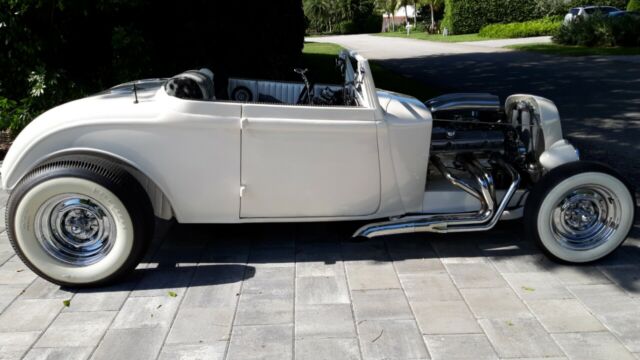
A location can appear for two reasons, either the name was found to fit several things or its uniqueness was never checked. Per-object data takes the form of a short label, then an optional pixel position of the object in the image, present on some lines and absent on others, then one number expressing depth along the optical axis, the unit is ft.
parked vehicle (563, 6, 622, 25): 86.62
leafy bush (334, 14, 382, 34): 185.16
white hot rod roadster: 11.37
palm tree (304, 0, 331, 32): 188.85
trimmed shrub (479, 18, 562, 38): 99.09
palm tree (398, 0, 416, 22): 161.38
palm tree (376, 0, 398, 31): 165.78
